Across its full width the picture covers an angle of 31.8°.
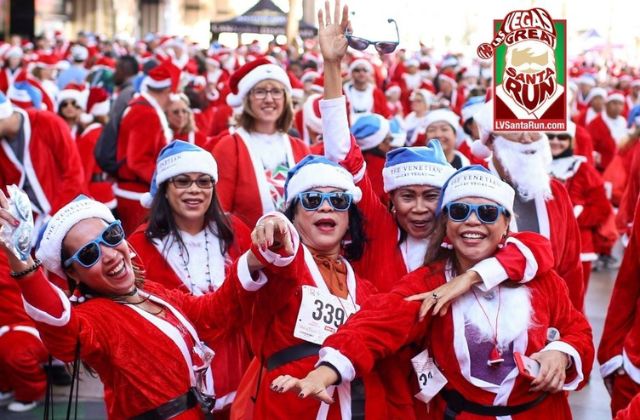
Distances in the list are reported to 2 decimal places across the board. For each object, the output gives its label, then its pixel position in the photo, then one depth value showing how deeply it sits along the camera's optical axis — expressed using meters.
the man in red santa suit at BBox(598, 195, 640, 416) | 4.35
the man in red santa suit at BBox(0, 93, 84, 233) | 7.30
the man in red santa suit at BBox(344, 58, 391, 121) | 14.69
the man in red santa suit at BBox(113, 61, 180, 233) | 8.38
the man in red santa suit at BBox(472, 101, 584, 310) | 4.94
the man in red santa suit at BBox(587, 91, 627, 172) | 15.30
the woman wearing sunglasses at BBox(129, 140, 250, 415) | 4.90
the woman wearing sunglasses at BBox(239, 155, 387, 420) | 3.71
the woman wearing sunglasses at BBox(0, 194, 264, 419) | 3.71
